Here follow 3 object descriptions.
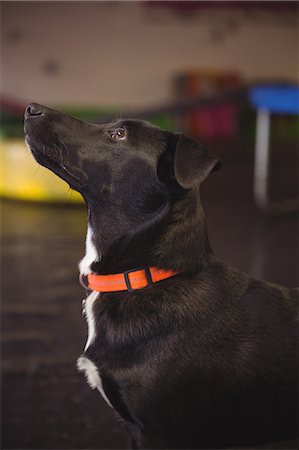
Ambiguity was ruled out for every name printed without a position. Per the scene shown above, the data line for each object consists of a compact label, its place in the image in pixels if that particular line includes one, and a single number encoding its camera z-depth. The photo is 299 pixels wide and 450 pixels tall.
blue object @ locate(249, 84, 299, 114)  4.77
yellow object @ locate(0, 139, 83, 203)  5.28
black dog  1.55
